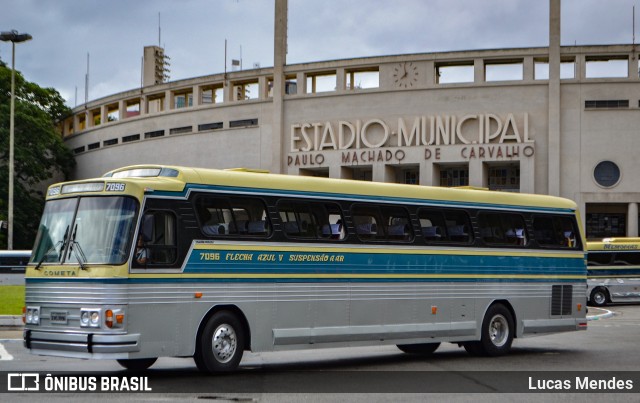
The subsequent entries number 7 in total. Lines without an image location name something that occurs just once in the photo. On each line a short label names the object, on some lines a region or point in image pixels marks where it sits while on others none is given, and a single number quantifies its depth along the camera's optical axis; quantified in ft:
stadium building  210.79
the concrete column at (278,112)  232.12
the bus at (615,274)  148.05
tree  232.94
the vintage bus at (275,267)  44.14
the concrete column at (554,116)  211.20
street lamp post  165.17
